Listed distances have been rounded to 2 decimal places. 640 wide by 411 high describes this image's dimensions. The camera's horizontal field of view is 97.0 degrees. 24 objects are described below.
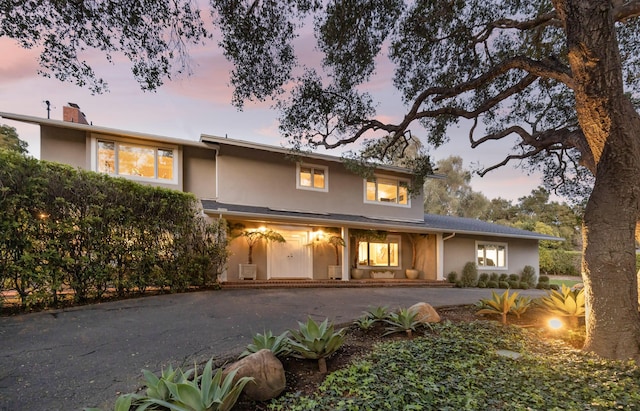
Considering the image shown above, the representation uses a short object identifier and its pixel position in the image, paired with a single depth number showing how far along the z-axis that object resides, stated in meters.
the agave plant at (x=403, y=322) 4.55
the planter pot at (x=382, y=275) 13.35
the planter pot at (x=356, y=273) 13.03
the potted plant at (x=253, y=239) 10.95
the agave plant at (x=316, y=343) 3.38
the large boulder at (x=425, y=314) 5.16
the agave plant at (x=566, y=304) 5.17
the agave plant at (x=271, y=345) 3.41
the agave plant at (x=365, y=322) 4.77
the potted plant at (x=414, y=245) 14.47
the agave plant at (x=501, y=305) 5.61
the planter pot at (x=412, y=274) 13.85
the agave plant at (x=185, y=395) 2.25
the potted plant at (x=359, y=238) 12.98
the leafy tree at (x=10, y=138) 16.15
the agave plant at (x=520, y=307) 5.70
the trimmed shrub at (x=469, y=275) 13.58
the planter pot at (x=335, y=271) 12.54
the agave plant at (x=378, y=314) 5.04
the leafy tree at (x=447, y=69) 4.00
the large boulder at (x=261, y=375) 2.76
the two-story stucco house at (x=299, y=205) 10.02
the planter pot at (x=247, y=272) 10.92
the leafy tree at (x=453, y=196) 30.59
